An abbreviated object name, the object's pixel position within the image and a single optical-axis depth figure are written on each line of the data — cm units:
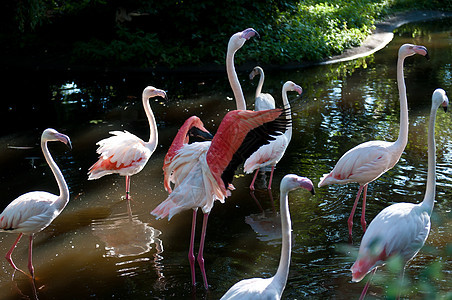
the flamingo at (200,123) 427
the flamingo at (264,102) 647
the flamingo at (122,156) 549
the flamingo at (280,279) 291
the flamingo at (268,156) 550
